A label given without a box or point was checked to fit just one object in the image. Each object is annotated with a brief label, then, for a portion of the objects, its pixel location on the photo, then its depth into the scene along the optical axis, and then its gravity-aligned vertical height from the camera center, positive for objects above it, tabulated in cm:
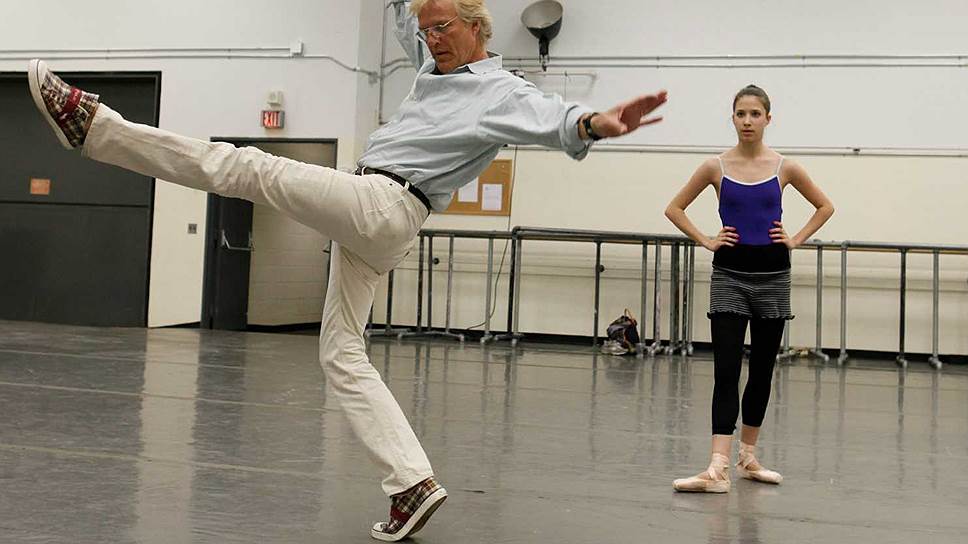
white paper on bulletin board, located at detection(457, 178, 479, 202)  1117 +128
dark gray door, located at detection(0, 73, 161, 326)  1151 +82
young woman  378 +21
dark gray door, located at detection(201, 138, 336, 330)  1134 +54
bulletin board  1105 +128
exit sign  1105 +199
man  258 +37
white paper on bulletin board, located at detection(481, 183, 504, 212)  1109 +125
